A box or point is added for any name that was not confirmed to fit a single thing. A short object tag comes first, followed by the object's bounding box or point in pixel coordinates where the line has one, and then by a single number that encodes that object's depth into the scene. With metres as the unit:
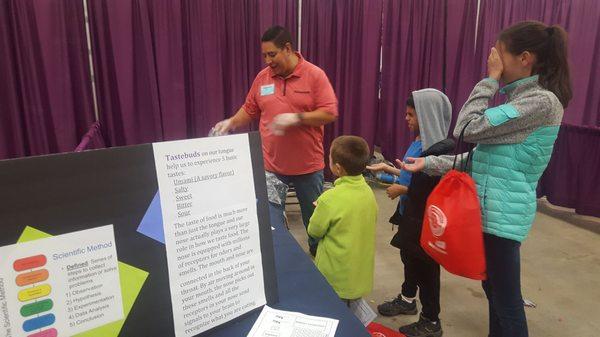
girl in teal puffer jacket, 1.25
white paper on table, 0.76
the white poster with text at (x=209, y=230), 0.71
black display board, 0.56
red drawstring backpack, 1.30
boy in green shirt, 1.51
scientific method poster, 0.56
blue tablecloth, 0.78
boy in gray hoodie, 1.71
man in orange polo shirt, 2.16
